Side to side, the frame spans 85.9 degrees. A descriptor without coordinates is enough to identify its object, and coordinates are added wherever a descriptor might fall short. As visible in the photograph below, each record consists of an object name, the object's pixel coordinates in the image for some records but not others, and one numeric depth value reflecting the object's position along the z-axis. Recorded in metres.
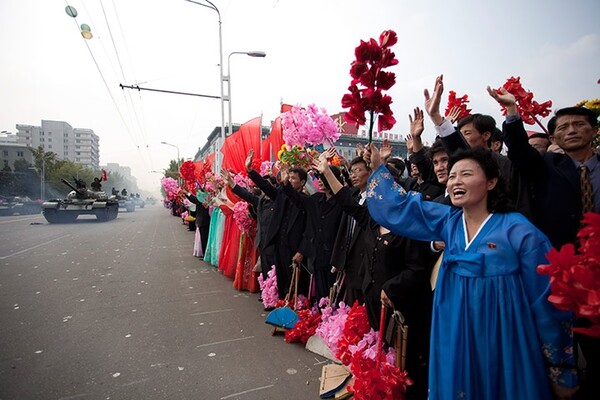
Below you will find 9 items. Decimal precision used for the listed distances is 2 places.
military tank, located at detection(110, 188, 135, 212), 37.87
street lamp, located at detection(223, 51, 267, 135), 12.71
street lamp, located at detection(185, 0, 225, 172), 12.59
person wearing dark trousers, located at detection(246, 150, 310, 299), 4.43
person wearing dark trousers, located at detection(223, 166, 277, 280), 4.96
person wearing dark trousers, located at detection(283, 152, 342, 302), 3.64
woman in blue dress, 1.54
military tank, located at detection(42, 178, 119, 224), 18.28
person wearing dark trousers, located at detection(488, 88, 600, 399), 1.98
